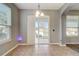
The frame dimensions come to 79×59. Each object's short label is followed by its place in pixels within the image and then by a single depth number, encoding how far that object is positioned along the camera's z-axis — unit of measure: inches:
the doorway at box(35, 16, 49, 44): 91.7
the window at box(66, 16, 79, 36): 111.2
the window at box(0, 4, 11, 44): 68.6
